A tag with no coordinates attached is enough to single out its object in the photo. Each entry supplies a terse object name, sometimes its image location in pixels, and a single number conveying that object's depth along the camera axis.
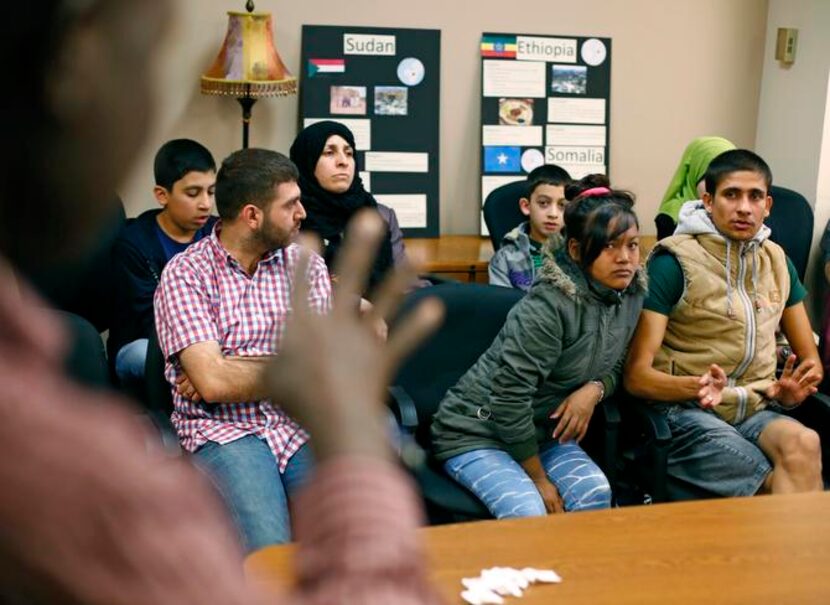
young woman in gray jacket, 3.02
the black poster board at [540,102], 5.49
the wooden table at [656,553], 1.92
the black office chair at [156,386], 3.01
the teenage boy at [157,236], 3.80
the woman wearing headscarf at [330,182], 4.18
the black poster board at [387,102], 5.26
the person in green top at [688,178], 4.49
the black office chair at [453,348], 3.23
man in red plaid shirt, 2.77
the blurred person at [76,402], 0.44
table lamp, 4.85
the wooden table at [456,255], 4.73
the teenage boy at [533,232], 4.32
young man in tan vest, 3.20
